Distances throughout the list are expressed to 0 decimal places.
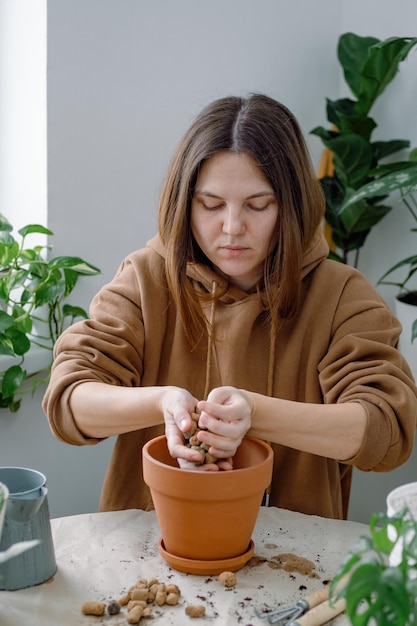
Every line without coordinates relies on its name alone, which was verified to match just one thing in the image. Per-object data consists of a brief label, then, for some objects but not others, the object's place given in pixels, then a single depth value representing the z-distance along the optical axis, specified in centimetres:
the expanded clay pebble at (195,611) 112
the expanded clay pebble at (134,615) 109
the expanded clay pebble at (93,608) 111
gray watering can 117
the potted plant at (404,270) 206
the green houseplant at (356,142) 252
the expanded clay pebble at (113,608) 111
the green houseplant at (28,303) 195
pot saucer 124
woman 145
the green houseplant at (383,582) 81
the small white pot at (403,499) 105
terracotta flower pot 120
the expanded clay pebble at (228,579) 121
